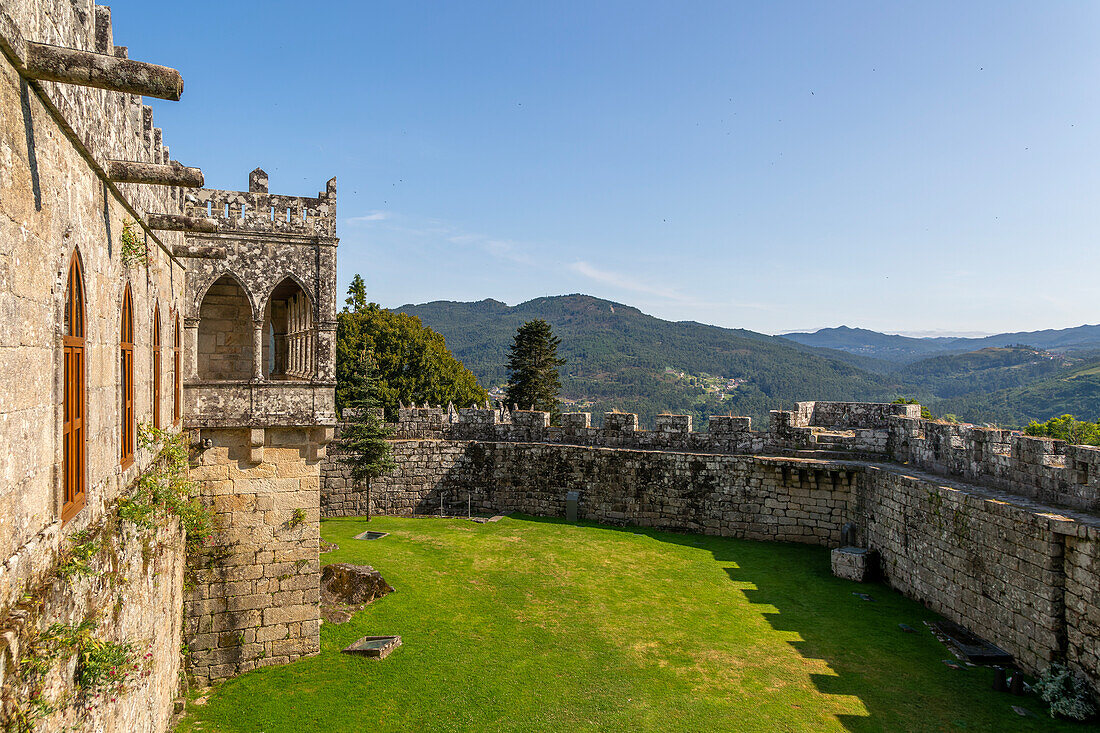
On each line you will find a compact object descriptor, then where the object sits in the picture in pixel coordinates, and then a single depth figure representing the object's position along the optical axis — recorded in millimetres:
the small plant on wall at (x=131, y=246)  5703
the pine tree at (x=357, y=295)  32938
